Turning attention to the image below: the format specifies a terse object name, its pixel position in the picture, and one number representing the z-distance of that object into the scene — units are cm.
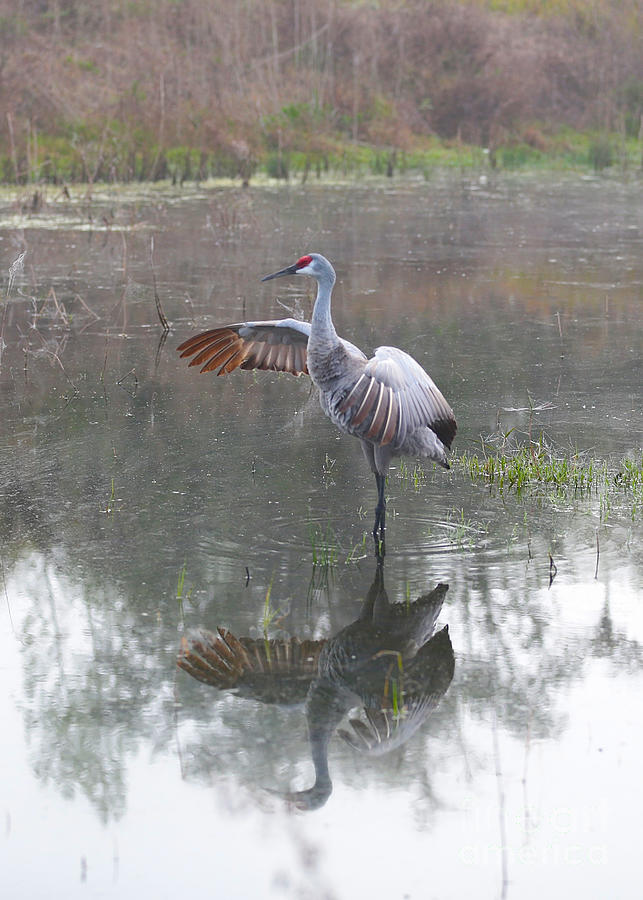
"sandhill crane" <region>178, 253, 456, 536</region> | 969
